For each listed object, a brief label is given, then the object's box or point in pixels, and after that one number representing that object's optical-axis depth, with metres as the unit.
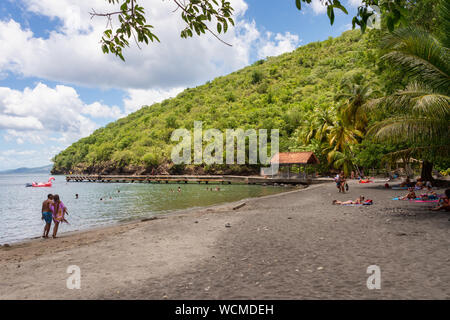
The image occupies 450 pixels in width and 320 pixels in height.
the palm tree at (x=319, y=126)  48.80
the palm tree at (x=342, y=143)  42.31
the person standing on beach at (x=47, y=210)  11.91
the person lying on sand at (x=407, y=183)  25.39
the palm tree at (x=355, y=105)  35.88
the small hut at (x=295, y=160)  46.90
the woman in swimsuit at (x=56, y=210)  12.09
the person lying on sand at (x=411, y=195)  16.23
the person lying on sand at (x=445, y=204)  11.44
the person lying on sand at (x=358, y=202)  15.64
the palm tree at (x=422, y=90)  9.99
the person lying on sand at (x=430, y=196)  15.54
